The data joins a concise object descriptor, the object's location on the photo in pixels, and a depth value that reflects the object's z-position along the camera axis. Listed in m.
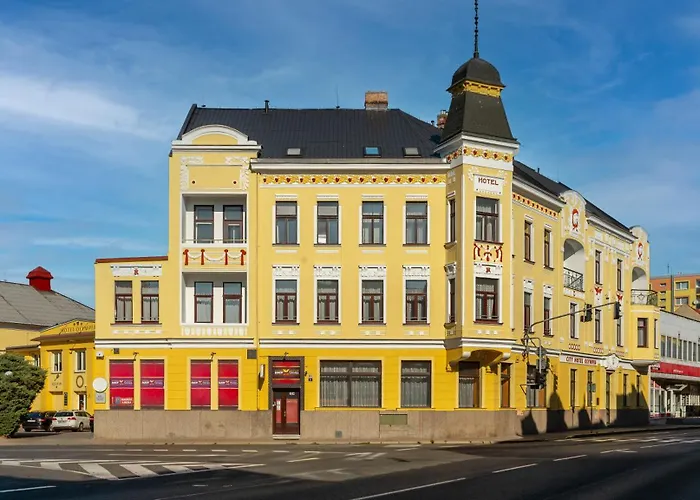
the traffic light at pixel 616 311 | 42.53
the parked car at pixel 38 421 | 53.68
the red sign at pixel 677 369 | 72.39
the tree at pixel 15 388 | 44.10
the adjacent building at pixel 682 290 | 157.62
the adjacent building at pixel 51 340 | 58.62
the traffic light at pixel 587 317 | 45.53
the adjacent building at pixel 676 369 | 74.00
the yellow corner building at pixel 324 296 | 42.41
